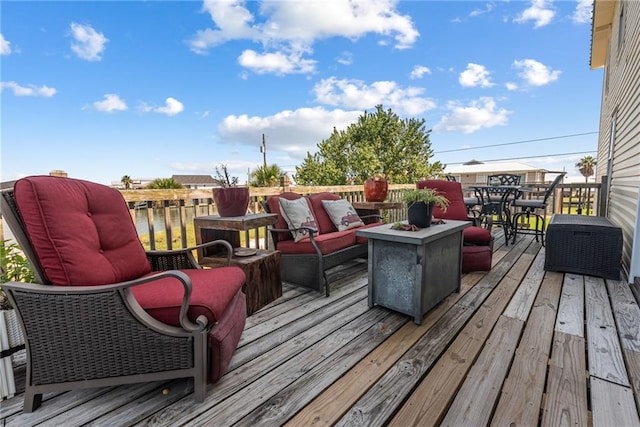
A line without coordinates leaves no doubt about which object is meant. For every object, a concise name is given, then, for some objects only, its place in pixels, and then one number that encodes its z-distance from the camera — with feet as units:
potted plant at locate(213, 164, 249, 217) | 7.80
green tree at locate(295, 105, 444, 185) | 55.16
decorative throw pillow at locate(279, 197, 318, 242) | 8.99
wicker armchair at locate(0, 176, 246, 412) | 3.94
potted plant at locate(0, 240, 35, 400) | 4.48
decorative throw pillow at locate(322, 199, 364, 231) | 10.71
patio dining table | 14.96
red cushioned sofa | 8.51
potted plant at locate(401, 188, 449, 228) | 7.68
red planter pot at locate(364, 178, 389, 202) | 12.66
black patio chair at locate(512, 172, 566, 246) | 15.24
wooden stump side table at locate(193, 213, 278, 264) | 7.21
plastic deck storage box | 9.50
